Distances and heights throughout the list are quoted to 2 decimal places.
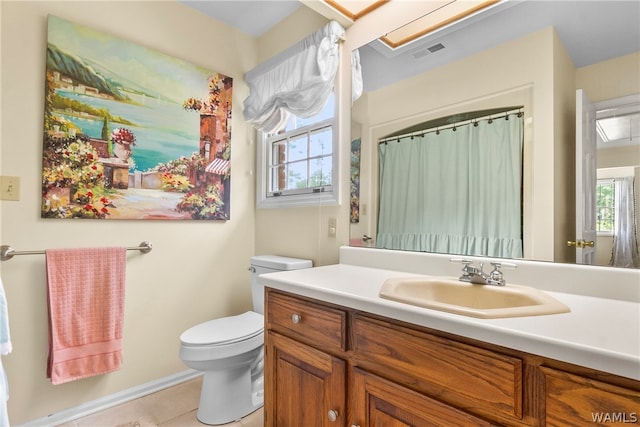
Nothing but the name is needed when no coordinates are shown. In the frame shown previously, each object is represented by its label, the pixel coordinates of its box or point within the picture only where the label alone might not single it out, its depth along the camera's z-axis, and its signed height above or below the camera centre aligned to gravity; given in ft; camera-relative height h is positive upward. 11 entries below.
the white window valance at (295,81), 5.97 +2.86
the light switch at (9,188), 4.93 +0.43
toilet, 5.12 -2.49
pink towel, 5.16 -1.66
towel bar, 4.92 -0.60
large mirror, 3.36 +1.72
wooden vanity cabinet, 2.07 -1.35
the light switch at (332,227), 6.13 -0.20
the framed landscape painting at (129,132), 5.39 +1.64
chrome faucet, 3.60 -0.67
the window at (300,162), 6.55 +1.26
